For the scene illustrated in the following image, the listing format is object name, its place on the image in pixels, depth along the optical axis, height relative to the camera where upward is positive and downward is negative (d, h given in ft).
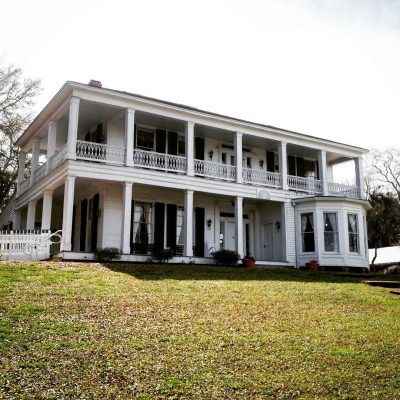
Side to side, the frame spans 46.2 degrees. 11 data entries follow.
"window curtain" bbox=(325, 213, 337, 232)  68.69 +6.53
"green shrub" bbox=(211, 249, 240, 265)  60.44 +1.28
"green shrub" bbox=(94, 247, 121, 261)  52.54 +1.44
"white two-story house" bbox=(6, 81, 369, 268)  57.36 +10.97
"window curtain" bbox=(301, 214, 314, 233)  69.79 +6.53
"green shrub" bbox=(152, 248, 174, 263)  56.44 +1.42
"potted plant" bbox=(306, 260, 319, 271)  65.87 +0.28
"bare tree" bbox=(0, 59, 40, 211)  102.78 +32.17
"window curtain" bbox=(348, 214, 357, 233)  69.36 +6.54
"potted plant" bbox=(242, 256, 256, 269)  60.95 +0.64
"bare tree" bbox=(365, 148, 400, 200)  145.38 +28.79
